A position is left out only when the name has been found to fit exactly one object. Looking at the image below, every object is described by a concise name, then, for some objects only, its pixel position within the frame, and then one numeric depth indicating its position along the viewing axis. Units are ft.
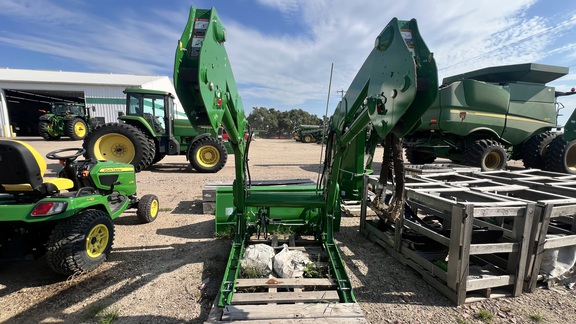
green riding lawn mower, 8.02
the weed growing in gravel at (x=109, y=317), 6.69
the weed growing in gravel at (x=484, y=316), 7.11
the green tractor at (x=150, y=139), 23.44
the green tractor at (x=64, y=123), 52.49
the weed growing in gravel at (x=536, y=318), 7.07
